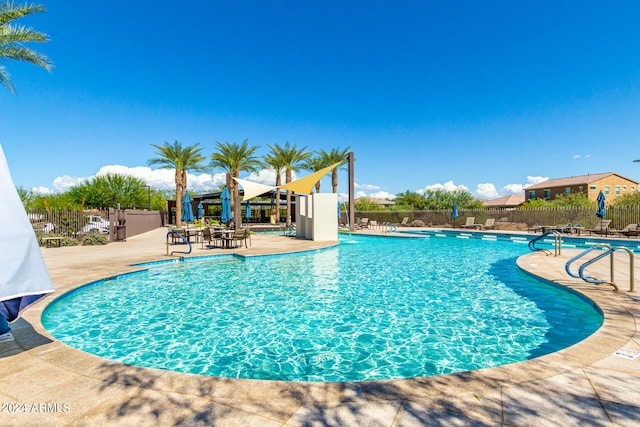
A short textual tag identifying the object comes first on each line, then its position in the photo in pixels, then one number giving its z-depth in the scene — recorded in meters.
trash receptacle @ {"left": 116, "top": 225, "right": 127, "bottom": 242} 16.80
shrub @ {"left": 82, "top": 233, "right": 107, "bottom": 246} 14.85
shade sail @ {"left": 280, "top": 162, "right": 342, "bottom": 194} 18.22
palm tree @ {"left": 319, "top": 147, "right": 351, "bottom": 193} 30.34
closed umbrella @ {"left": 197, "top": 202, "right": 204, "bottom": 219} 30.60
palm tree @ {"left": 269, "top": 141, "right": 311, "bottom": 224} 30.89
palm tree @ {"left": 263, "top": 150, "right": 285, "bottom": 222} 31.08
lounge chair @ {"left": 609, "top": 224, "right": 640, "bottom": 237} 16.48
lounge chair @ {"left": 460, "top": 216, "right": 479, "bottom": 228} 24.22
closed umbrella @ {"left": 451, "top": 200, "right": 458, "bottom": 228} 25.33
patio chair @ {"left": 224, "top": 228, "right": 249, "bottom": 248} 13.02
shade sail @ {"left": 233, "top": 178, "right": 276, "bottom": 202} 19.02
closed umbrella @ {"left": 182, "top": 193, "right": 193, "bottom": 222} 20.20
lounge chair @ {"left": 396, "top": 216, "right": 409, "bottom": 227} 28.26
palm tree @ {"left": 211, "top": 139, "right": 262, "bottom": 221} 29.52
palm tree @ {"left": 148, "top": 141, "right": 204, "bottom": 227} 28.23
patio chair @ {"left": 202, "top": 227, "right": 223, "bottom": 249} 13.23
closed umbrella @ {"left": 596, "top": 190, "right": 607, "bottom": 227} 17.77
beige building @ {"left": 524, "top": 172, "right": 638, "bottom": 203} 49.19
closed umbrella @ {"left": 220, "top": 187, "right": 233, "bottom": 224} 19.88
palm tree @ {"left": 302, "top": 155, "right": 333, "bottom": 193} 31.94
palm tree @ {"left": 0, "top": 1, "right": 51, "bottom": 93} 10.37
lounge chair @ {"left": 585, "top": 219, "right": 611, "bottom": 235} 17.42
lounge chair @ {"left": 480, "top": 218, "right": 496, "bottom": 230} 22.94
